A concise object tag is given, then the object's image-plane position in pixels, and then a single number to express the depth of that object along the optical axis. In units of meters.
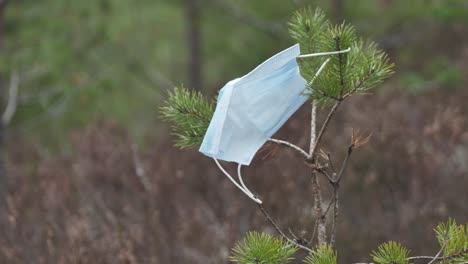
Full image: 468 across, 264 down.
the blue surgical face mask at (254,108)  4.23
